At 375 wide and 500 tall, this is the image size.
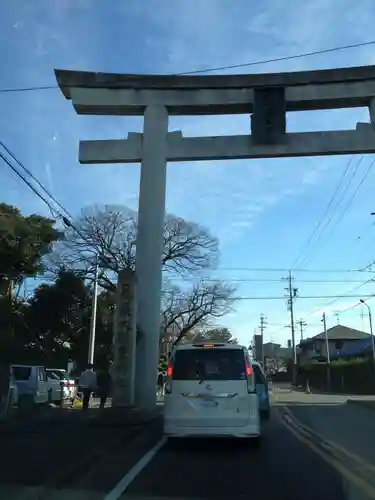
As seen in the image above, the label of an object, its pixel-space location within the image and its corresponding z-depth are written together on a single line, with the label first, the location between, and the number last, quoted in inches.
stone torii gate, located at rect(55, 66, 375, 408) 738.8
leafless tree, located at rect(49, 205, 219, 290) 1486.2
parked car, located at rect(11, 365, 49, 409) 957.4
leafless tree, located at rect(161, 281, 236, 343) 1699.1
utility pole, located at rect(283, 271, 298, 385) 2992.9
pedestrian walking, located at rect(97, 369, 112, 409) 808.9
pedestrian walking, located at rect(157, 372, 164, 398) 1714.7
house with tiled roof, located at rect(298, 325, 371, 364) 3717.5
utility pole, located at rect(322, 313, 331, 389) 2453.5
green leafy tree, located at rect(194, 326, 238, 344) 2329.0
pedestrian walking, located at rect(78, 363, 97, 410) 794.2
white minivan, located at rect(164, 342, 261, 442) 460.4
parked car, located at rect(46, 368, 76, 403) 1093.8
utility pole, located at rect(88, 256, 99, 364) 1241.3
